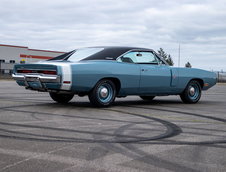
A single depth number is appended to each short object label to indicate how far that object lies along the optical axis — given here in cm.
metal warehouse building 5488
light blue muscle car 809
